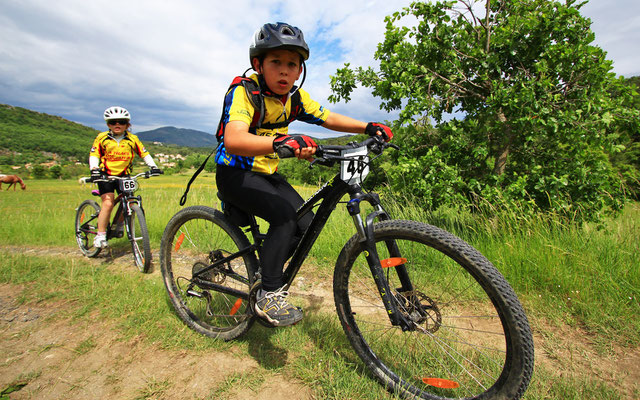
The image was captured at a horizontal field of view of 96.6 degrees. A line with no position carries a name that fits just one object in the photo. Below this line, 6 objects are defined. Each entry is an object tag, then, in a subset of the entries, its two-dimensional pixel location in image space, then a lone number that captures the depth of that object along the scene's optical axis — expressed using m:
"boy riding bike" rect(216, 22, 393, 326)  2.16
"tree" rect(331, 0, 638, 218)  3.78
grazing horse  17.92
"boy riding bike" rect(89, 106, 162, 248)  5.05
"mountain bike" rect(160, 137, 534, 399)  1.64
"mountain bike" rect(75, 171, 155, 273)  4.62
